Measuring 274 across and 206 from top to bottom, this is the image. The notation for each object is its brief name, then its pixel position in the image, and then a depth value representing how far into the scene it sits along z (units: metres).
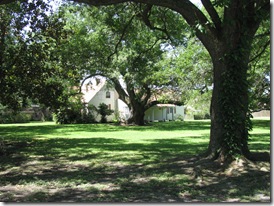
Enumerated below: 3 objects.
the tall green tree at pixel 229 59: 8.58
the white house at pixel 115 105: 50.31
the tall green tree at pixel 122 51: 14.48
